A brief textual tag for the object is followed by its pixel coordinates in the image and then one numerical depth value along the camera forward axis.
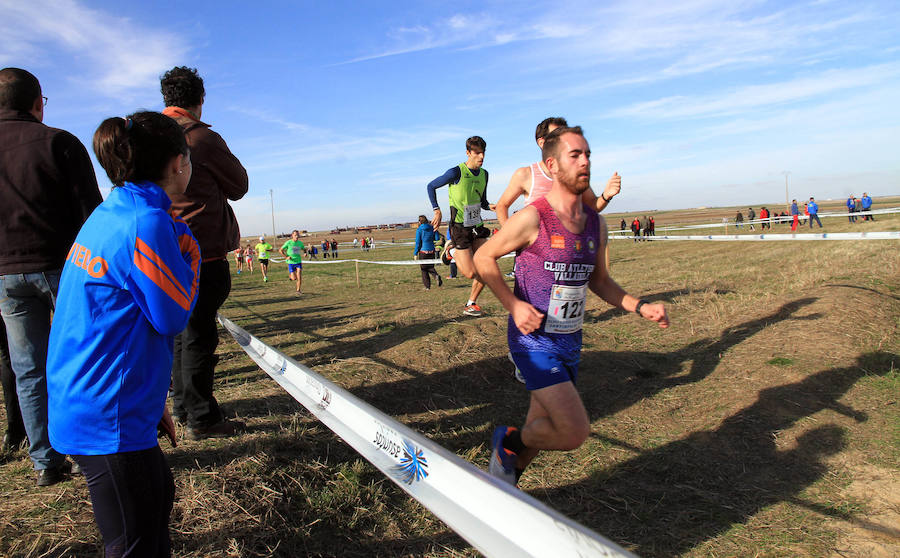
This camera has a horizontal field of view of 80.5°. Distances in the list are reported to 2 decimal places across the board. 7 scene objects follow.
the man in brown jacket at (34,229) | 2.85
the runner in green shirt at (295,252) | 16.26
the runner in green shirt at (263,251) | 20.55
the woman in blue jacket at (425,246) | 15.04
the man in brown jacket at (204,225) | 3.28
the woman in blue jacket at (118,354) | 1.52
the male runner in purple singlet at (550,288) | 2.65
